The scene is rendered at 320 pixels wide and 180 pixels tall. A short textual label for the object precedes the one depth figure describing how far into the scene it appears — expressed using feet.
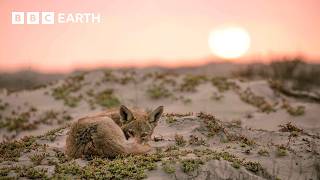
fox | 57.06
